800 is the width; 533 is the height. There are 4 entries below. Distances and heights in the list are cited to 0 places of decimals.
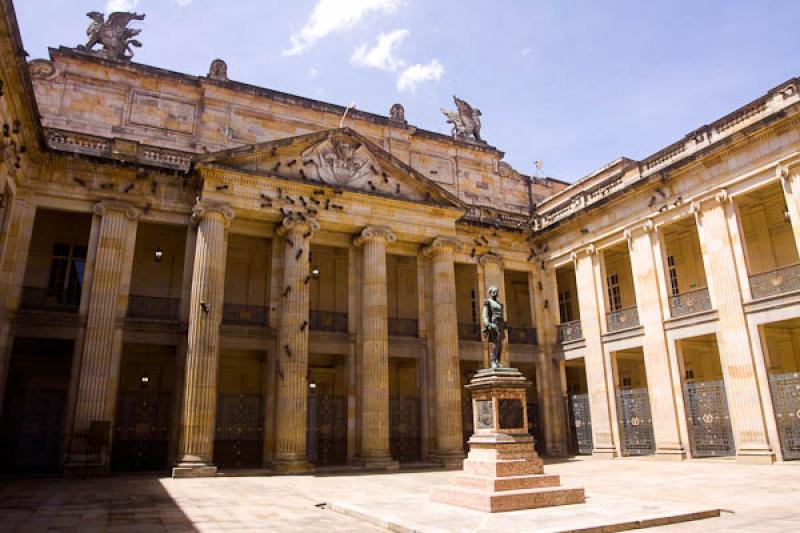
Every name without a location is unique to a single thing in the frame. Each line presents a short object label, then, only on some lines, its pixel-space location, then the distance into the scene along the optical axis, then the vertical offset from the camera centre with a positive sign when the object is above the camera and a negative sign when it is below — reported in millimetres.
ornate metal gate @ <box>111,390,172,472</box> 15430 +69
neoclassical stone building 14531 +4171
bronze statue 10248 +1790
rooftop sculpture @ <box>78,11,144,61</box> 19875 +13362
